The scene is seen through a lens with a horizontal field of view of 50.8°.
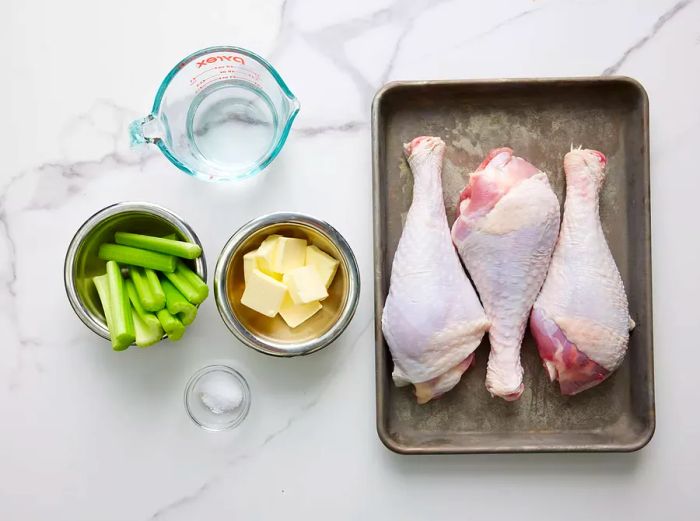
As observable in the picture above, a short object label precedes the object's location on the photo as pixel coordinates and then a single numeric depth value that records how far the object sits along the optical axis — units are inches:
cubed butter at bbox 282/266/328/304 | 37.5
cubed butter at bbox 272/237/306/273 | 38.2
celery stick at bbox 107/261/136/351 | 36.6
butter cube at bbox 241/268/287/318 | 37.4
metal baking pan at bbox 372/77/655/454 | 41.1
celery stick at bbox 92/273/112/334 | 37.5
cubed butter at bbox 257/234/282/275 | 38.0
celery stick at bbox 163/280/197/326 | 37.3
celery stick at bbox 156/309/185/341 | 37.3
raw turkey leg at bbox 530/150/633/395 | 38.7
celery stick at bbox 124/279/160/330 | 37.4
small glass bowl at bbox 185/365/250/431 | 41.8
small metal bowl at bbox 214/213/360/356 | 37.8
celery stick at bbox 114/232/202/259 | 37.0
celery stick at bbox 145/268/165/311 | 37.2
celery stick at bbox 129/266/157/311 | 37.2
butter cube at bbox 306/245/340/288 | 38.8
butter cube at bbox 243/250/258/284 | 38.0
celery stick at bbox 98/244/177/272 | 37.7
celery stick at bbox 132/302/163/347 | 37.3
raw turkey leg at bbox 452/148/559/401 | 38.3
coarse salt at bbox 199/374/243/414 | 41.6
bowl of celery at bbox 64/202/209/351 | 37.3
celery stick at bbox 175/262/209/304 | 37.4
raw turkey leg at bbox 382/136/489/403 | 38.4
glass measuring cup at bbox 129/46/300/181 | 40.3
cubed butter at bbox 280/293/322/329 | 38.6
